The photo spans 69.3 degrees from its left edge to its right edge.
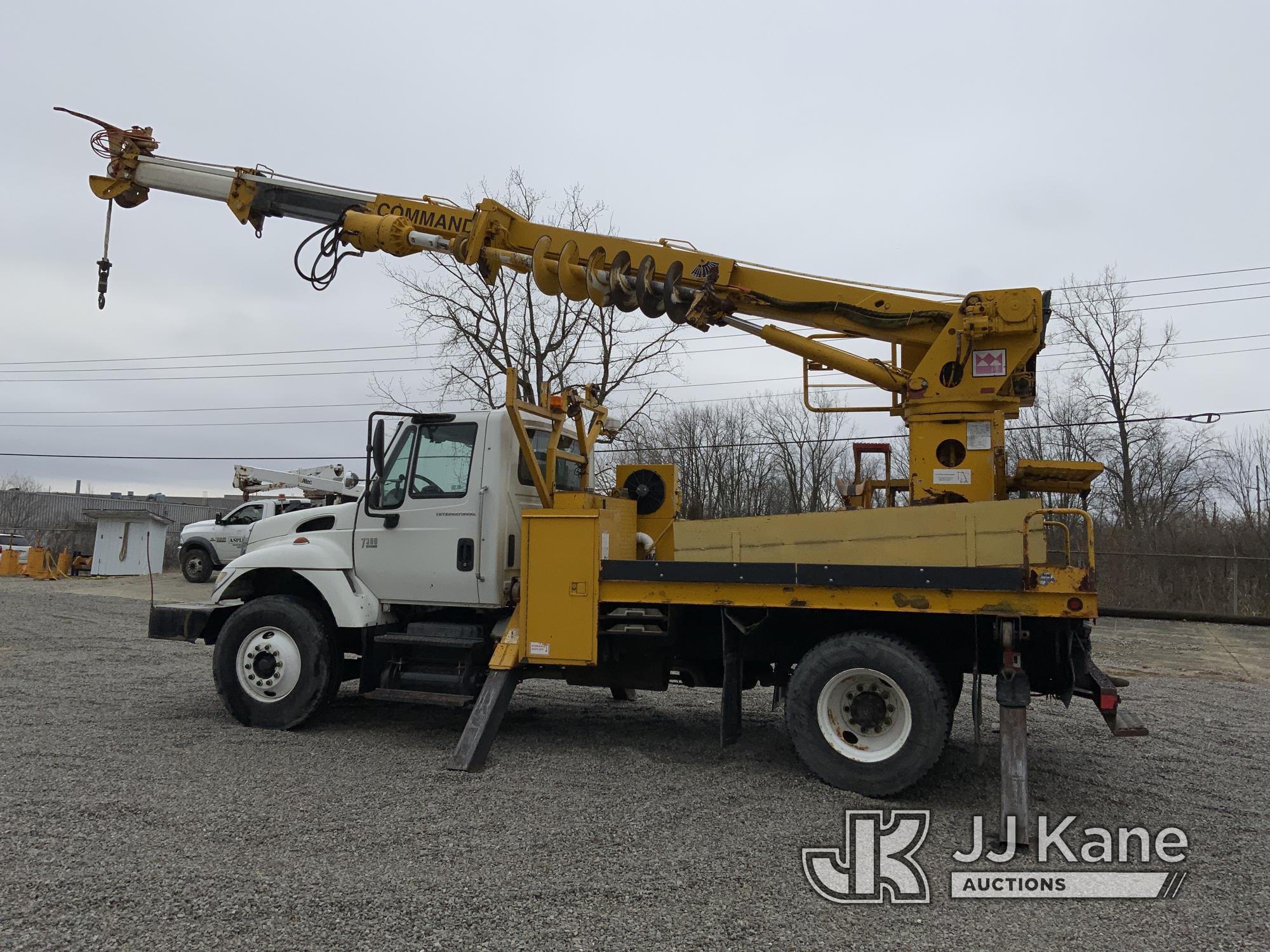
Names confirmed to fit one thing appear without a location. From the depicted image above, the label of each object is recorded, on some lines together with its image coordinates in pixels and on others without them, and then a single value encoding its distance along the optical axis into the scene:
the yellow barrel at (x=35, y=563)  27.22
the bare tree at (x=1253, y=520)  23.04
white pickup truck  23.84
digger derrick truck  5.68
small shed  28.50
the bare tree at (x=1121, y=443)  29.55
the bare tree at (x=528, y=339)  24.17
